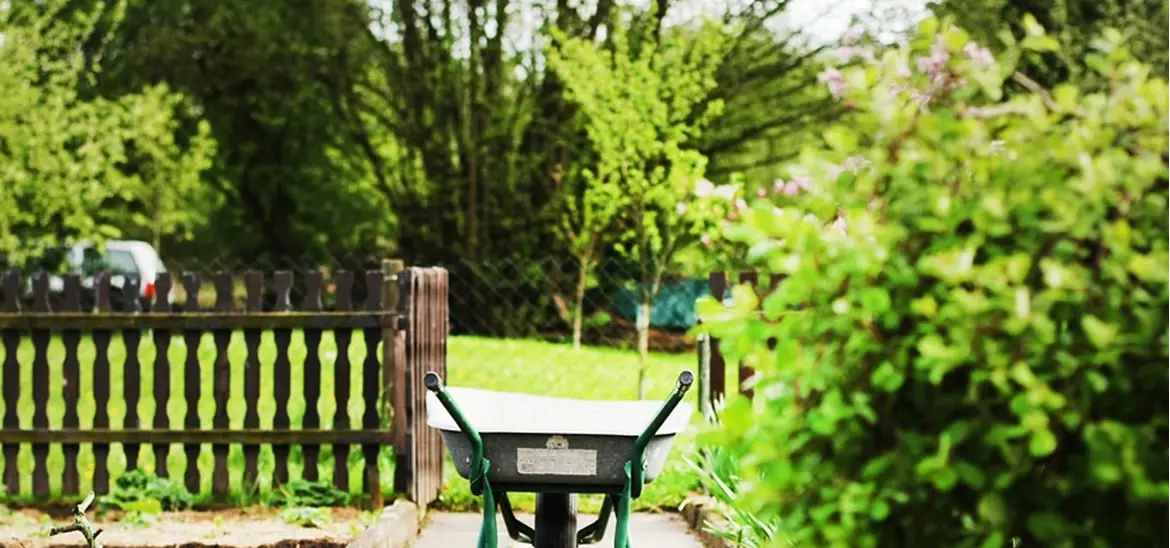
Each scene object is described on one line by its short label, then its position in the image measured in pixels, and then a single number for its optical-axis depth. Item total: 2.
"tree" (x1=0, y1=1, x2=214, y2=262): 17.81
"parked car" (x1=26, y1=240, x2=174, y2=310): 20.95
